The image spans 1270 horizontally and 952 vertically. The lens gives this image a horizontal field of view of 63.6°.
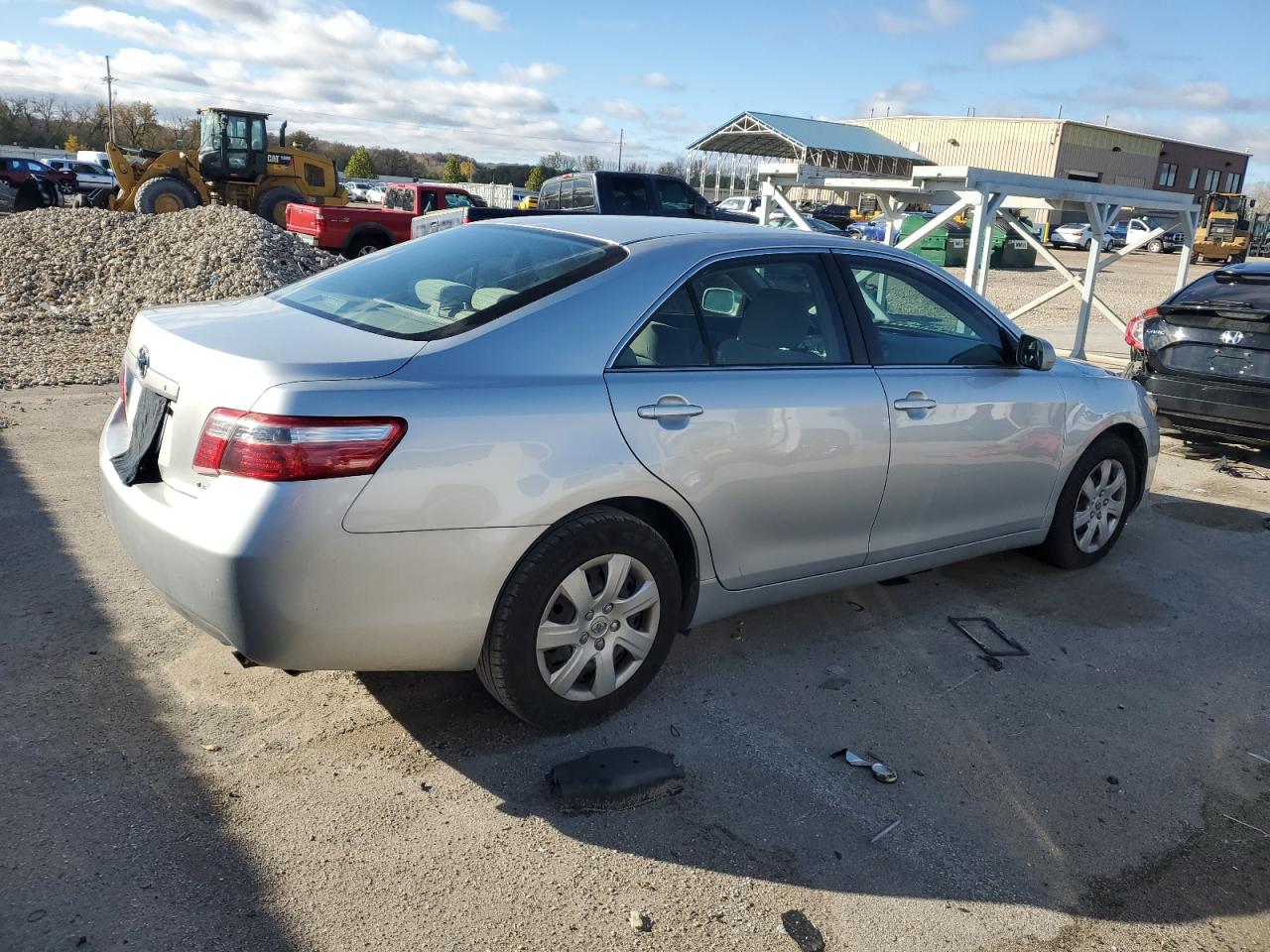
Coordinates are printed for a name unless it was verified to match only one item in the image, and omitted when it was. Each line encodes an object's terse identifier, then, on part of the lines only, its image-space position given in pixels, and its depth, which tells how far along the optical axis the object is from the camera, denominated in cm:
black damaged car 716
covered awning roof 5459
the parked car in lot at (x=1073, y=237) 4491
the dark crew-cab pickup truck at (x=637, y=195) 1659
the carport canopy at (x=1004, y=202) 999
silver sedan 279
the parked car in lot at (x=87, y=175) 3862
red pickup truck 1936
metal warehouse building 6688
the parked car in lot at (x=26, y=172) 3834
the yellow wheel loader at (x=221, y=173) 2348
